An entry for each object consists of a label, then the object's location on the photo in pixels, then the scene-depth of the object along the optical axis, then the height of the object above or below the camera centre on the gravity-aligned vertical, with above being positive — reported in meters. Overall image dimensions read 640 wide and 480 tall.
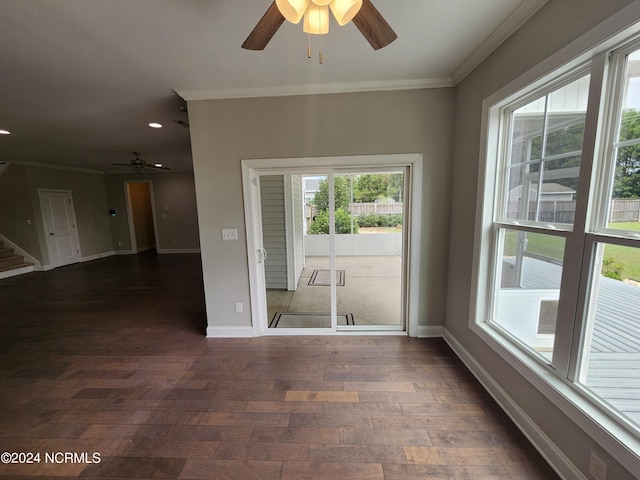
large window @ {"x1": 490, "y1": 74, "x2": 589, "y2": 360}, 1.39 +0.00
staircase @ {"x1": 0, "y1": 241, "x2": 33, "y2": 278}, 5.54 -1.10
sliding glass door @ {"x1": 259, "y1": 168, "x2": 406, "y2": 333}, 2.94 -0.58
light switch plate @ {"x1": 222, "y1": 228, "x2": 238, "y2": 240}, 2.73 -0.23
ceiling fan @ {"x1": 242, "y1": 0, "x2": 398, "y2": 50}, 1.07 +0.90
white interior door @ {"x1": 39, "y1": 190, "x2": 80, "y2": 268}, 6.18 -0.28
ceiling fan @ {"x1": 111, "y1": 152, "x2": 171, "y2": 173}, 5.09 +1.07
